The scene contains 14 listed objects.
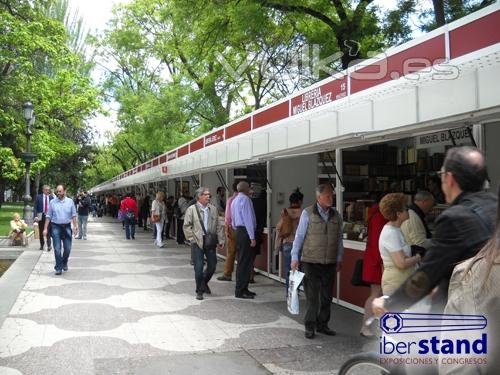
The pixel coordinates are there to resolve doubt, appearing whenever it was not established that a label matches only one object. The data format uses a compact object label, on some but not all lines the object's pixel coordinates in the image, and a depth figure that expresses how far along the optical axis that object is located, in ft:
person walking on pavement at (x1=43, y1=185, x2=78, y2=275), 32.55
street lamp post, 54.49
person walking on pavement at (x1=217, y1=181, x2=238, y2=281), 31.58
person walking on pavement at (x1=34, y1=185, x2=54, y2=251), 45.39
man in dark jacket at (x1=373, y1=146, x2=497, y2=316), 7.74
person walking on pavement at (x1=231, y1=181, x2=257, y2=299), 25.62
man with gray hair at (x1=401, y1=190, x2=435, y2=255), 16.25
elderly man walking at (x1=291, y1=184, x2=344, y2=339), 18.94
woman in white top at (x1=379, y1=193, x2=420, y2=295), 14.78
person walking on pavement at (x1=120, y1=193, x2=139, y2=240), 60.18
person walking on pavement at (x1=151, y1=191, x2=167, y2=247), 51.98
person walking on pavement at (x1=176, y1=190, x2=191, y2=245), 49.06
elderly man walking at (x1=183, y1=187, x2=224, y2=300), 25.59
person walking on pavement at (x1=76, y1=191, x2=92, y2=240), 60.13
